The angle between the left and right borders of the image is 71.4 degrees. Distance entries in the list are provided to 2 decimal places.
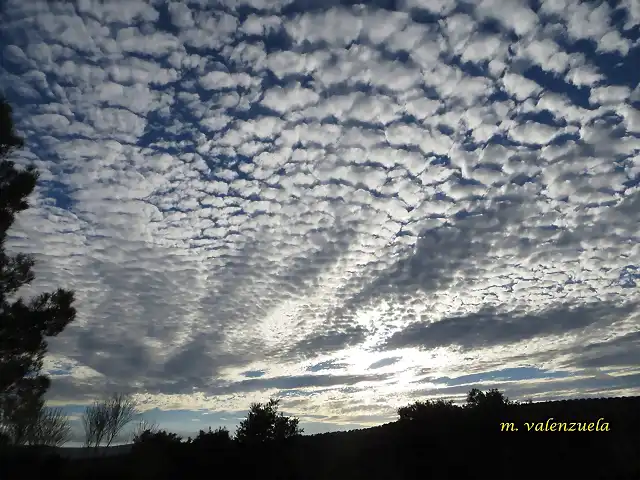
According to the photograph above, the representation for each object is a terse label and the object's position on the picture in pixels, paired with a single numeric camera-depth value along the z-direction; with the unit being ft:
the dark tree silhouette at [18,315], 68.28
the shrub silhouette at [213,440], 87.14
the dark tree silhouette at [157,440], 90.79
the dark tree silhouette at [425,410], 91.10
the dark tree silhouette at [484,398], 109.05
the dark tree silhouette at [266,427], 89.51
